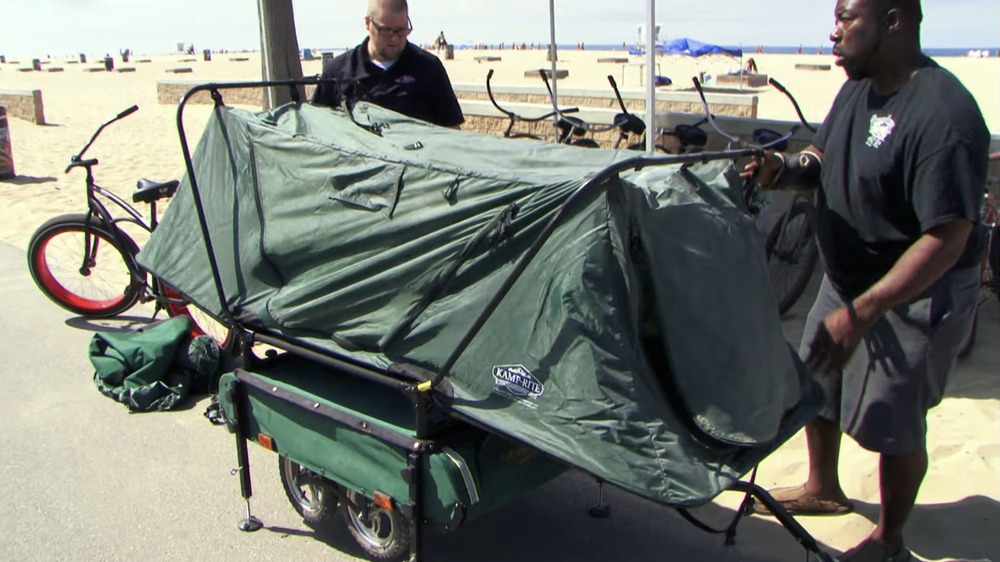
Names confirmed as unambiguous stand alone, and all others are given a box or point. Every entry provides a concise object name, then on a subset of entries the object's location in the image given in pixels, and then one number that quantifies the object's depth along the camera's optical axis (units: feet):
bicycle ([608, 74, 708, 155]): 19.15
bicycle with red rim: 18.07
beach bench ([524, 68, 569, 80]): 98.63
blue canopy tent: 96.78
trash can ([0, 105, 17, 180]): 35.70
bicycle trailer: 7.84
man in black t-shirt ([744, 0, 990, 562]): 8.58
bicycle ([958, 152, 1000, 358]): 16.45
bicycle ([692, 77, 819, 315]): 17.67
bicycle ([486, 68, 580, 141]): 23.11
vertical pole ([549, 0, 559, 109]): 25.59
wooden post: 20.57
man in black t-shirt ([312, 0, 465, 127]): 14.80
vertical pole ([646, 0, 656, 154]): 18.29
